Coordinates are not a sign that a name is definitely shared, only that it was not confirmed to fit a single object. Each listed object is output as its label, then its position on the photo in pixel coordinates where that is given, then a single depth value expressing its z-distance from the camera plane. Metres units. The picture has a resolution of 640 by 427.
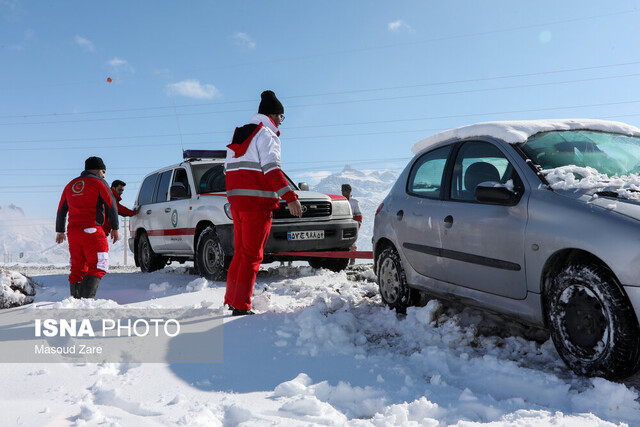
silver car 2.69
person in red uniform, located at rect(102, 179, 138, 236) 9.34
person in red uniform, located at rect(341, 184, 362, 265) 10.52
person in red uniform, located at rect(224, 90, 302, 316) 4.46
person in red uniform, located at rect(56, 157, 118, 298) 5.39
